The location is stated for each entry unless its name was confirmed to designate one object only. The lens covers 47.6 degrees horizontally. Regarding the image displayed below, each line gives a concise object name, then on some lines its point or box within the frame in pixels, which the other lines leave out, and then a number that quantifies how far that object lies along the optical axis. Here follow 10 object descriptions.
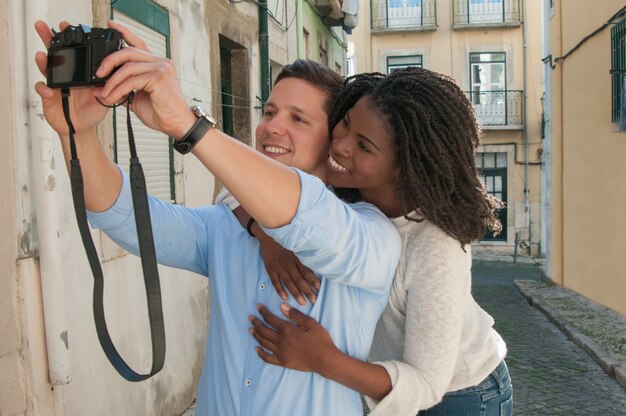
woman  1.63
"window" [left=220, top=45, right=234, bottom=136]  7.45
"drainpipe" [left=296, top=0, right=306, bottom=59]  10.56
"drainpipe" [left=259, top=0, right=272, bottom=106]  8.15
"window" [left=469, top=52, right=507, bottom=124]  23.80
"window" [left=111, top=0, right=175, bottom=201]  4.38
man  1.59
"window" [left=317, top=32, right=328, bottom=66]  13.86
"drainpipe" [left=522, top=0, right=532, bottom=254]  23.00
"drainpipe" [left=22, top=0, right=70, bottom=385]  3.25
